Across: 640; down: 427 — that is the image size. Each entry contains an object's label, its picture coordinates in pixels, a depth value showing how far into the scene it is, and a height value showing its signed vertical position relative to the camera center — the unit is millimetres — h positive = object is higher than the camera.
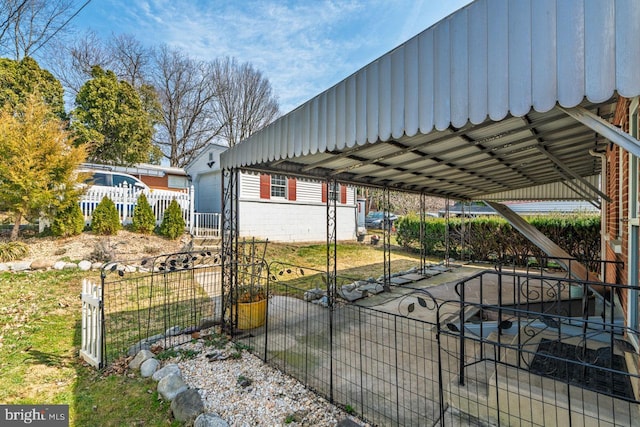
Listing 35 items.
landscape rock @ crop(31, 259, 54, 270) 6633 -1152
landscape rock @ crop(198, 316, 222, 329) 4359 -1663
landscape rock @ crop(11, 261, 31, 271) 6512 -1165
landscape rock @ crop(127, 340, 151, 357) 3528 -1664
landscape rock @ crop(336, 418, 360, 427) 2127 -1549
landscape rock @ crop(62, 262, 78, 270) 6818 -1224
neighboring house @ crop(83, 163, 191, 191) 15070 +2014
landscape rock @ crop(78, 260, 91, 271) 6879 -1229
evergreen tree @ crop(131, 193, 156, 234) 9367 -94
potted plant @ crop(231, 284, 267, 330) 4180 -1340
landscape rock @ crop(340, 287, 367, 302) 5667 -1610
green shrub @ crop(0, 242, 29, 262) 6875 -887
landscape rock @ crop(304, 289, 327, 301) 5522 -1573
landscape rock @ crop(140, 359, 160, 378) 3109 -1676
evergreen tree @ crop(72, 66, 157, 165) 14141 +4727
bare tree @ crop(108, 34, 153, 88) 19250 +10674
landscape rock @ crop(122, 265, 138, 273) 6955 -1327
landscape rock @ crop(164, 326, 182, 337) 4012 -1643
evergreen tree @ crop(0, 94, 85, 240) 7344 +1289
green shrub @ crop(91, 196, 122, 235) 8611 -117
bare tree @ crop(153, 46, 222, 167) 21531 +8311
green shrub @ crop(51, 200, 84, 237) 8102 -188
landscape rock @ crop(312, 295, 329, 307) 5171 -1627
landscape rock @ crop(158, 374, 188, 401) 2713 -1653
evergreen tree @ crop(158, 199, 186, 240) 9625 -296
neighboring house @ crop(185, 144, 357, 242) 12227 +488
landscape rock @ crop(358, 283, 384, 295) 6281 -1660
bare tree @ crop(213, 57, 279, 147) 21281 +8655
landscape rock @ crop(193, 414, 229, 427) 2252 -1628
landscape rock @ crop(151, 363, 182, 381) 2990 -1648
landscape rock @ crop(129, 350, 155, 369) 3260 -1654
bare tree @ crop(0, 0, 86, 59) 11805 +8646
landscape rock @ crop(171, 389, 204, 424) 2418 -1654
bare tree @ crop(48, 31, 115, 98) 16672 +9201
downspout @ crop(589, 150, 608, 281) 4305 +163
